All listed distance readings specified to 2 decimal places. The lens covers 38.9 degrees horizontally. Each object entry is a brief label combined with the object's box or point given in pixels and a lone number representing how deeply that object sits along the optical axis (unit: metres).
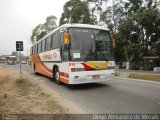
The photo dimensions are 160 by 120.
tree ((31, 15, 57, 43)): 74.69
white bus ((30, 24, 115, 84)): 11.31
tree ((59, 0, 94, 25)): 52.28
